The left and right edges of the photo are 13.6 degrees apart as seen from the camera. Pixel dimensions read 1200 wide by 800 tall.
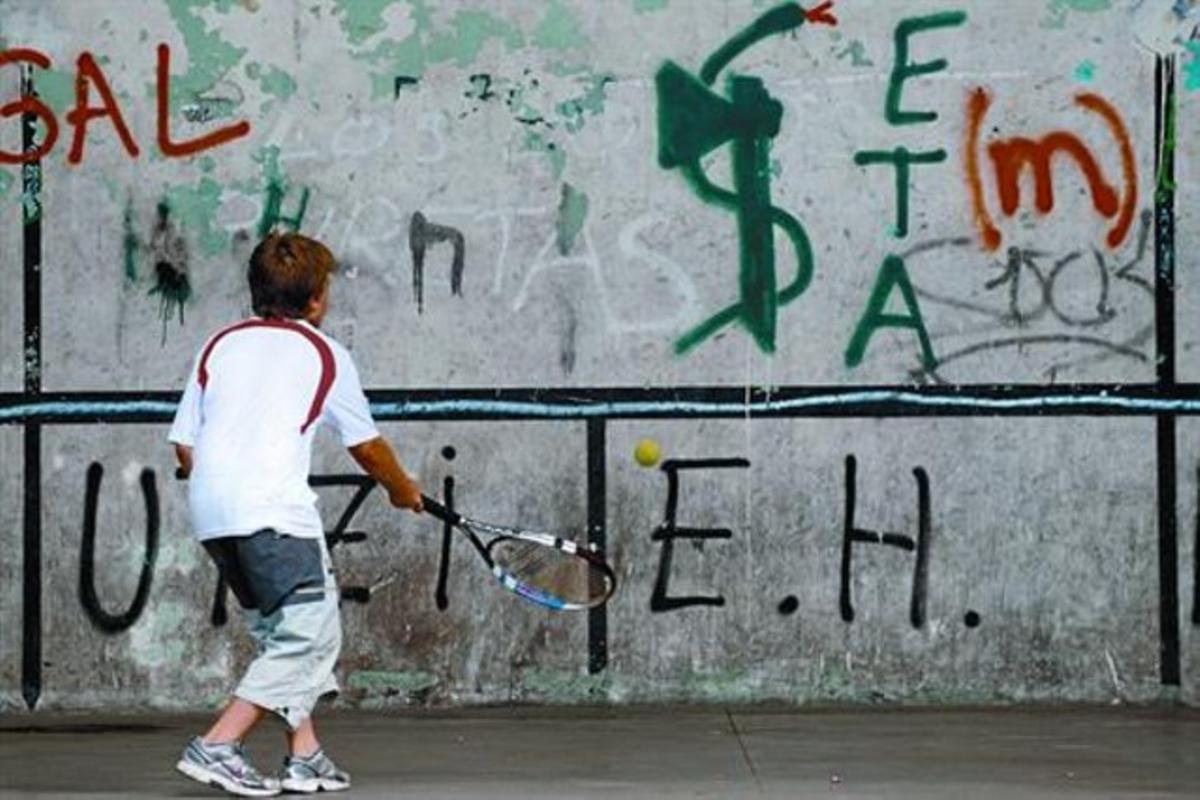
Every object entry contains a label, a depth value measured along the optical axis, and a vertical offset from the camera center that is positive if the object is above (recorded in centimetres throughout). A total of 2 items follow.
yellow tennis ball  1695 -35
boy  1372 -35
